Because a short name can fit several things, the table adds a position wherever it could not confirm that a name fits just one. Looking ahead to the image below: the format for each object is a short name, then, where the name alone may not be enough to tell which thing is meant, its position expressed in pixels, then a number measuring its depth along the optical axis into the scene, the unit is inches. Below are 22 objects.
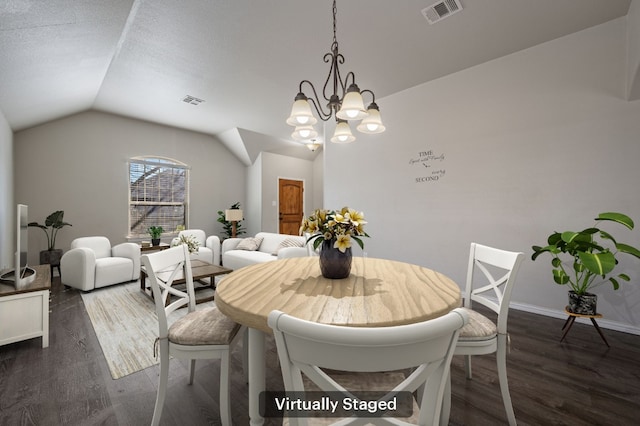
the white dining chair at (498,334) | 54.2
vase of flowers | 57.5
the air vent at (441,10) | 92.1
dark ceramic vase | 58.2
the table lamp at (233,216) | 238.4
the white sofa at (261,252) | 152.0
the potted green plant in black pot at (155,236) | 195.8
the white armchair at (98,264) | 139.8
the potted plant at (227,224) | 253.5
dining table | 38.4
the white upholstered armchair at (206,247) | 191.2
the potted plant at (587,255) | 82.0
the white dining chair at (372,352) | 21.8
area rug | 78.4
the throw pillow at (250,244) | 185.6
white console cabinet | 80.6
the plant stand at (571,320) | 87.0
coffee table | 127.8
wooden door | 282.4
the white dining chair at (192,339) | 52.1
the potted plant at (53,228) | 166.2
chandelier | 64.4
